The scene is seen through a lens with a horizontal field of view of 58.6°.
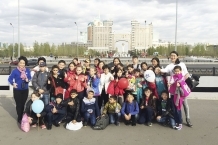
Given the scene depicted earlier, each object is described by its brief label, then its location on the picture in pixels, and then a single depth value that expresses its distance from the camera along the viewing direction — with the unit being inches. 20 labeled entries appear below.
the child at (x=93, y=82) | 186.6
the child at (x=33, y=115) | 165.5
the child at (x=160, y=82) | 182.6
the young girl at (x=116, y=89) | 183.7
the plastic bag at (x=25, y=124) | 158.6
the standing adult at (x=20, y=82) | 174.7
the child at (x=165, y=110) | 171.5
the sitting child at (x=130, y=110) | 172.4
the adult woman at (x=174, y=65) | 172.6
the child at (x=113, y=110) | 174.6
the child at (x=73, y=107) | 170.3
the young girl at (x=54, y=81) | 181.7
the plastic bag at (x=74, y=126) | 162.3
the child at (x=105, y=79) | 189.2
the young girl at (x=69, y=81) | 182.7
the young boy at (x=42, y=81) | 178.9
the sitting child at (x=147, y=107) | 173.1
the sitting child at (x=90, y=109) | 170.2
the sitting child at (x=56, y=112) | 166.3
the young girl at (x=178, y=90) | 166.7
